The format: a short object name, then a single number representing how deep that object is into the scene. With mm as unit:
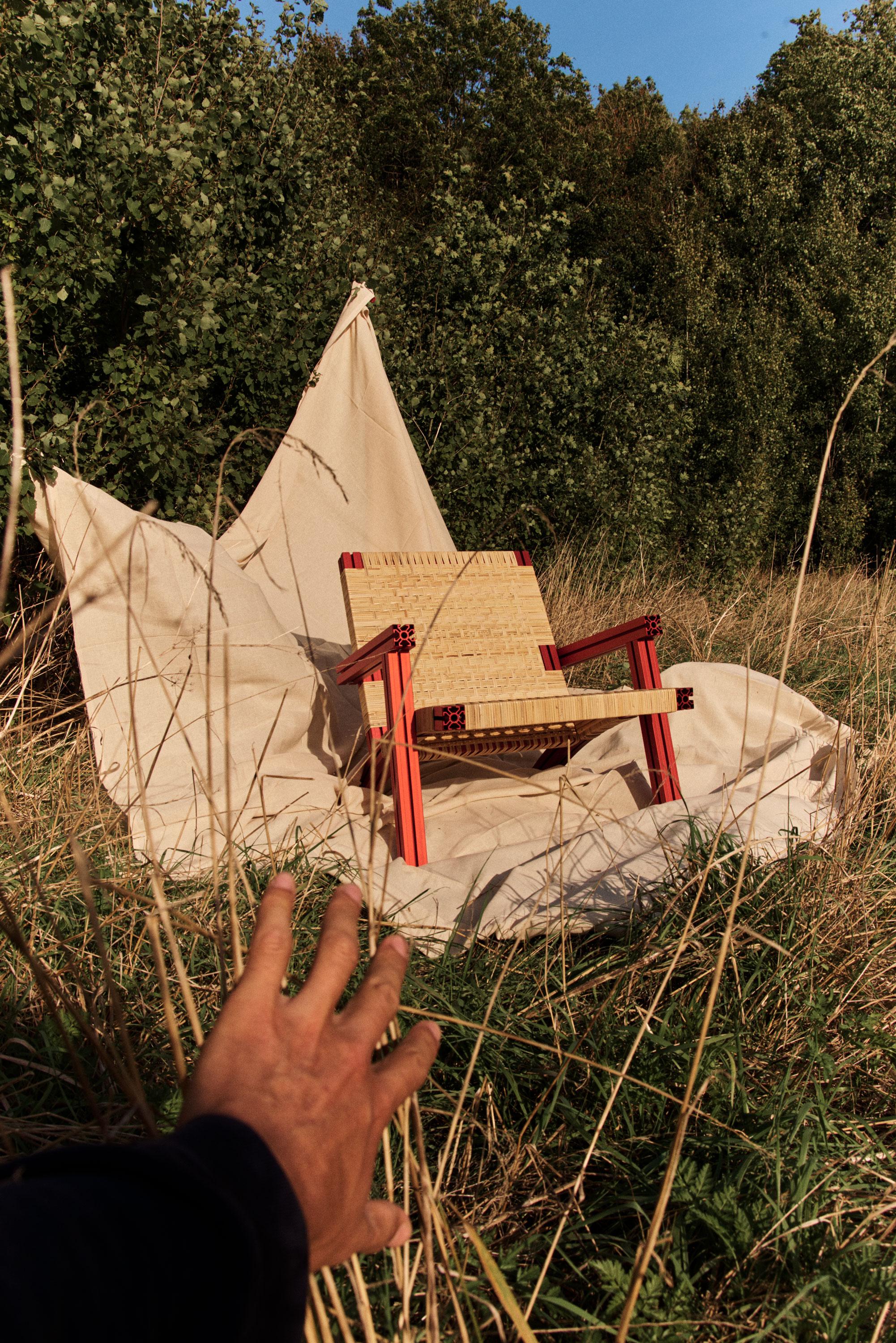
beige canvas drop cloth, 2035
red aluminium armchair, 2494
